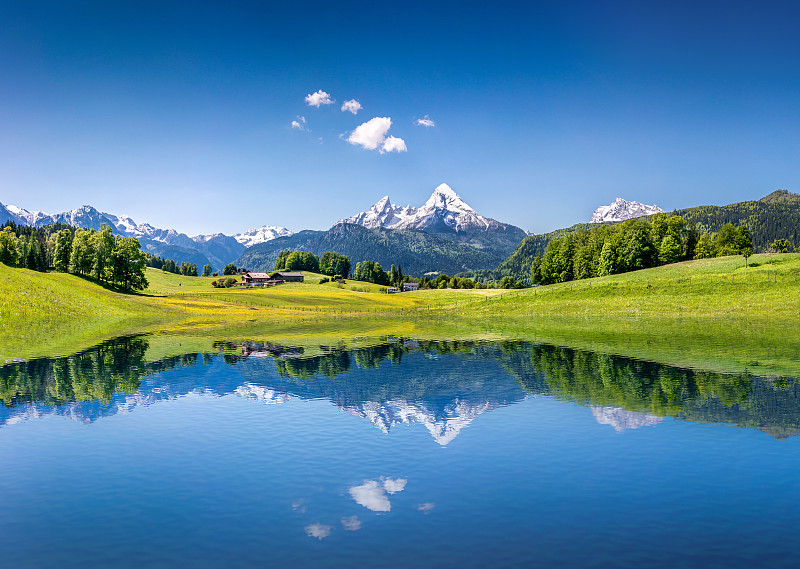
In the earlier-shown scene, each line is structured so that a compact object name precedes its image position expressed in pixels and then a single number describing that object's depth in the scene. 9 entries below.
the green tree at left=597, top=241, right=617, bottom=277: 135.25
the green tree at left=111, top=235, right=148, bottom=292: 128.62
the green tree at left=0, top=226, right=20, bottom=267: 141.62
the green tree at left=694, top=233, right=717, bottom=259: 156.88
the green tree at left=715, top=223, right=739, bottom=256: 149.50
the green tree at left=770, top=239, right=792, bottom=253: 161.00
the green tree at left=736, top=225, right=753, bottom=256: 150.62
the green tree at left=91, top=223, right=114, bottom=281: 125.56
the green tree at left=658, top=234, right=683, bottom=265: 134.25
